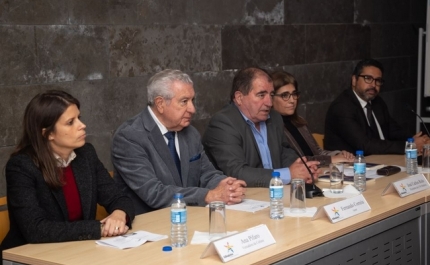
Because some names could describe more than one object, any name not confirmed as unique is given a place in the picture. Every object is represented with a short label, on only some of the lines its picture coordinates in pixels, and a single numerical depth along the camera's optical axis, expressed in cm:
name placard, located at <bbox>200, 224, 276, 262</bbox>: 262
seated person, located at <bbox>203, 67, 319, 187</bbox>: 433
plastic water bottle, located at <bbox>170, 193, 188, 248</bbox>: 280
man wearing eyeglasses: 544
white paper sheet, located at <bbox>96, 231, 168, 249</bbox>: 283
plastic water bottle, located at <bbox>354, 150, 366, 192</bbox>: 391
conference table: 269
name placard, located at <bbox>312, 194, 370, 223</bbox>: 322
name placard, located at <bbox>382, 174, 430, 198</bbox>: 376
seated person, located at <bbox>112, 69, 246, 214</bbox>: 366
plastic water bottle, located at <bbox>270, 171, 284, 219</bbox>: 322
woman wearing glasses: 477
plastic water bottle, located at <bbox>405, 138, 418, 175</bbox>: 434
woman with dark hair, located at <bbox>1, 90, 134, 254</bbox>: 296
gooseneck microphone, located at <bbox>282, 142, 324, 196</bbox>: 371
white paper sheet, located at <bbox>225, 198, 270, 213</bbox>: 345
